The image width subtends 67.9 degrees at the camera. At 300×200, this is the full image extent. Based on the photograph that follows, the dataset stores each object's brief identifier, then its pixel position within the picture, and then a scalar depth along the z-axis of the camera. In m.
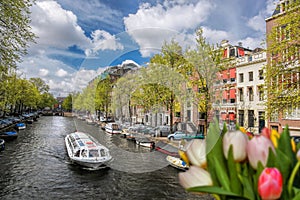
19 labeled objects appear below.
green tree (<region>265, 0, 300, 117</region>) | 10.37
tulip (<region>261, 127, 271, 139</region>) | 1.15
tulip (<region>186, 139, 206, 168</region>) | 1.13
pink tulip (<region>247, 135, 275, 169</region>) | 1.00
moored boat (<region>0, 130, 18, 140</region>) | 22.33
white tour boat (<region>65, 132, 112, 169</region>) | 12.71
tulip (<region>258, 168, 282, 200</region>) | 0.90
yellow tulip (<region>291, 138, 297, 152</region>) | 1.08
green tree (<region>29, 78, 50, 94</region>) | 69.11
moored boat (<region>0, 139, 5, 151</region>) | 17.20
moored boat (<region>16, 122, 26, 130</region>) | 30.94
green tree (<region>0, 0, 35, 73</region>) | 9.91
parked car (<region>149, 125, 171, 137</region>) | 17.59
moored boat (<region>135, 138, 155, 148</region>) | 17.96
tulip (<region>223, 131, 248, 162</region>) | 1.05
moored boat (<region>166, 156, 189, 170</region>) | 12.31
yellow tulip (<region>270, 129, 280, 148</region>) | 1.07
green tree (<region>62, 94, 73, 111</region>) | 85.74
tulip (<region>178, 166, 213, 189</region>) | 1.05
